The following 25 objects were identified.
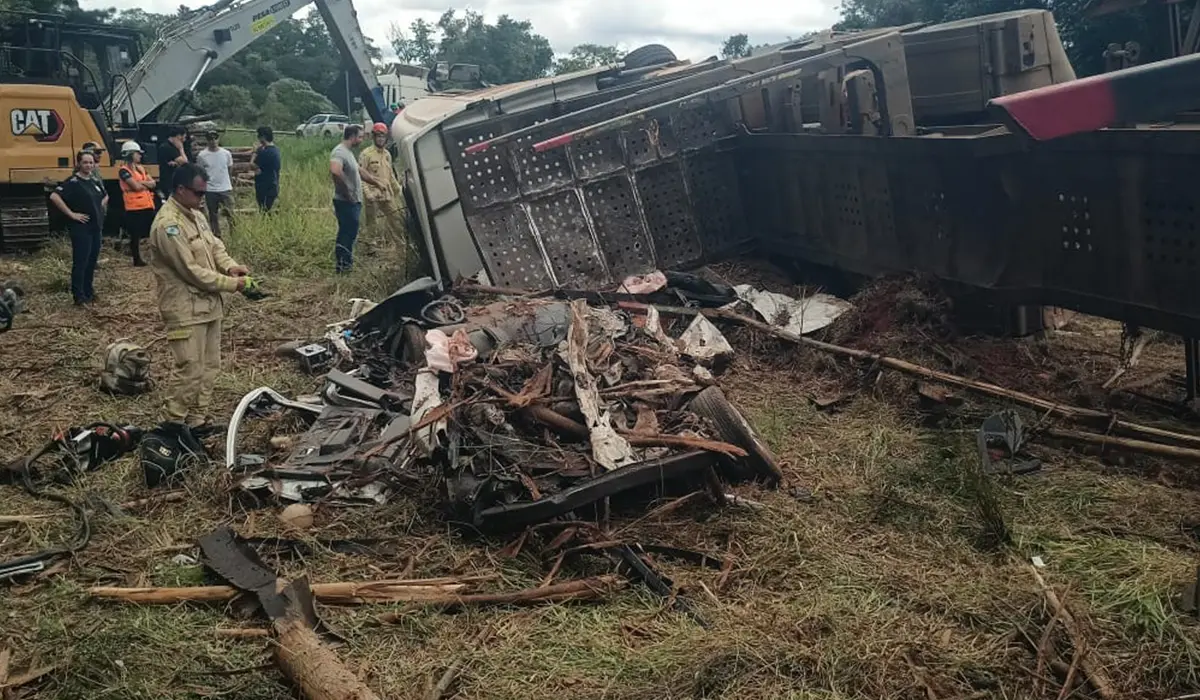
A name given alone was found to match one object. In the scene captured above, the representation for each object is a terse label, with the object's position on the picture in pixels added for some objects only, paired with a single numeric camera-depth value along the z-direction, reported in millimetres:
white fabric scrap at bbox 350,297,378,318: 7980
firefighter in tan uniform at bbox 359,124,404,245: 11141
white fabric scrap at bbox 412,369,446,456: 4535
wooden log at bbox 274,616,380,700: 3039
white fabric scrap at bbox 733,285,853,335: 6719
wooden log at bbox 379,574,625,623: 3660
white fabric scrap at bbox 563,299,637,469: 4270
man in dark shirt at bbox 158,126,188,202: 12359
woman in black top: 9055
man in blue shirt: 13609
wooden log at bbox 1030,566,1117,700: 2879
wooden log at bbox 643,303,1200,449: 4507
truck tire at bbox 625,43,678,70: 10031
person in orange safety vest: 10703
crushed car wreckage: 4211
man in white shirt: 12242
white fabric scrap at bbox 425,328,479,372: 5324
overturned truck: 5172
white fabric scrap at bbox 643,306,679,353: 5770
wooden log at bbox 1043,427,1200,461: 4180
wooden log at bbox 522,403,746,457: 4344
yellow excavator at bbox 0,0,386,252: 11469
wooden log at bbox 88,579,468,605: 3699
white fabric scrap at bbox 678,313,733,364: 6043
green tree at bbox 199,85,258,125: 36469
